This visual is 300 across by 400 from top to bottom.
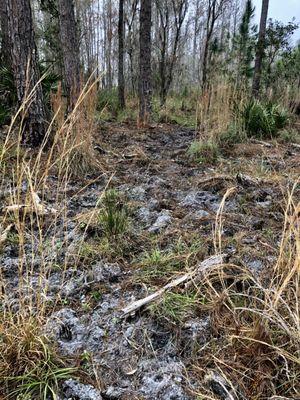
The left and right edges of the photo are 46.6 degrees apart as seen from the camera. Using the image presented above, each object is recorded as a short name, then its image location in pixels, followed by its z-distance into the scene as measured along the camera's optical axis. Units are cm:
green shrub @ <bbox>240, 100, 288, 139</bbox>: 512
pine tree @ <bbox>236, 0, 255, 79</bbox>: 1334
